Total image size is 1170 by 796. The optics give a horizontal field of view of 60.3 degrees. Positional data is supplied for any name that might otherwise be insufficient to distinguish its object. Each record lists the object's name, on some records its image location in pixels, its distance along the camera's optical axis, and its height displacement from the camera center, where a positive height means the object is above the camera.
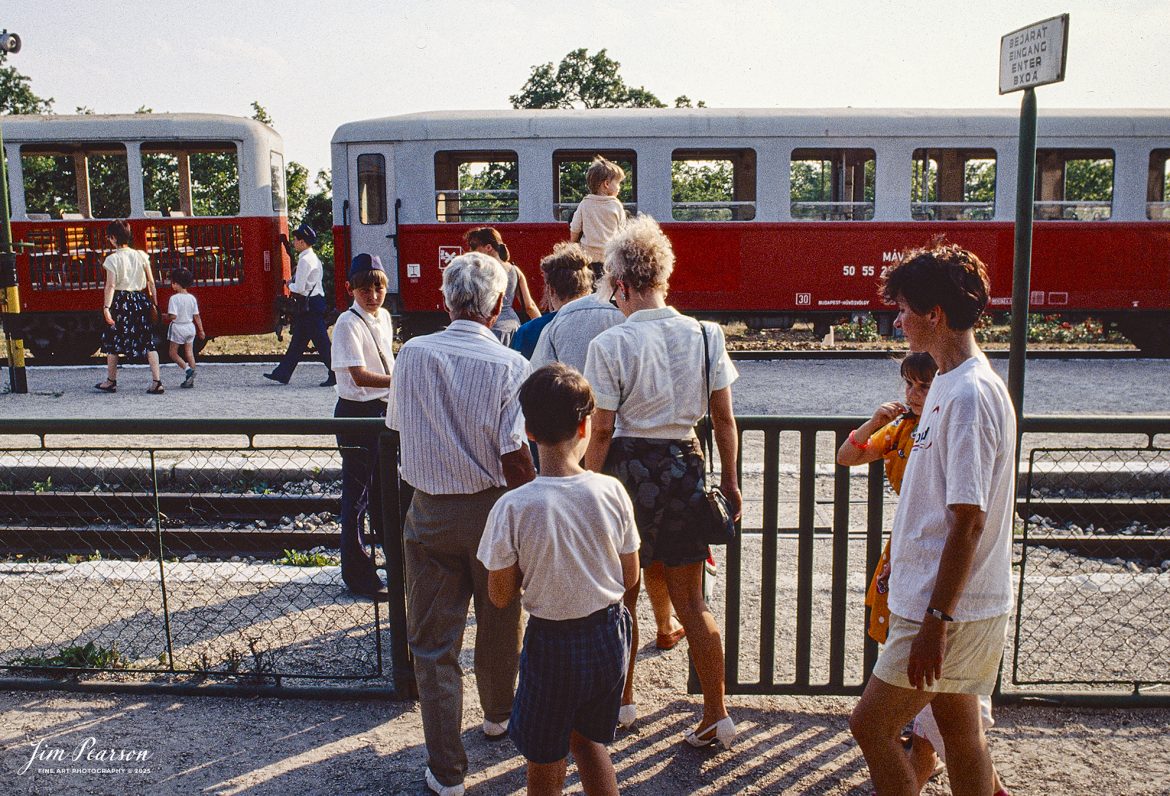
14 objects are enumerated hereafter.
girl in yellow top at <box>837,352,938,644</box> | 2.95 -0.57
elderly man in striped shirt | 3.25 -0.66
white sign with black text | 3.48 +0.71
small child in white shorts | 11.78 -0.74
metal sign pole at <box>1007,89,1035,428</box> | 3.64 +0.02
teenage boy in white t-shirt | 2.46 -0.73
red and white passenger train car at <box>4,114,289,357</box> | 13.84 +0.44
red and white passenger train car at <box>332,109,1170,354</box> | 13.41 +0.79
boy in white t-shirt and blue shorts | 2.69 -0.84
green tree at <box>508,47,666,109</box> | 41.62 +7.11
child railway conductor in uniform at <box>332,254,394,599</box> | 4.98 -0.58
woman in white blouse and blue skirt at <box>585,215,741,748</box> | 3.39 -0.57
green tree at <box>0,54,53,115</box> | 43.75 +7.24
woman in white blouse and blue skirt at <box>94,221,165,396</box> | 11.03 -0.56
